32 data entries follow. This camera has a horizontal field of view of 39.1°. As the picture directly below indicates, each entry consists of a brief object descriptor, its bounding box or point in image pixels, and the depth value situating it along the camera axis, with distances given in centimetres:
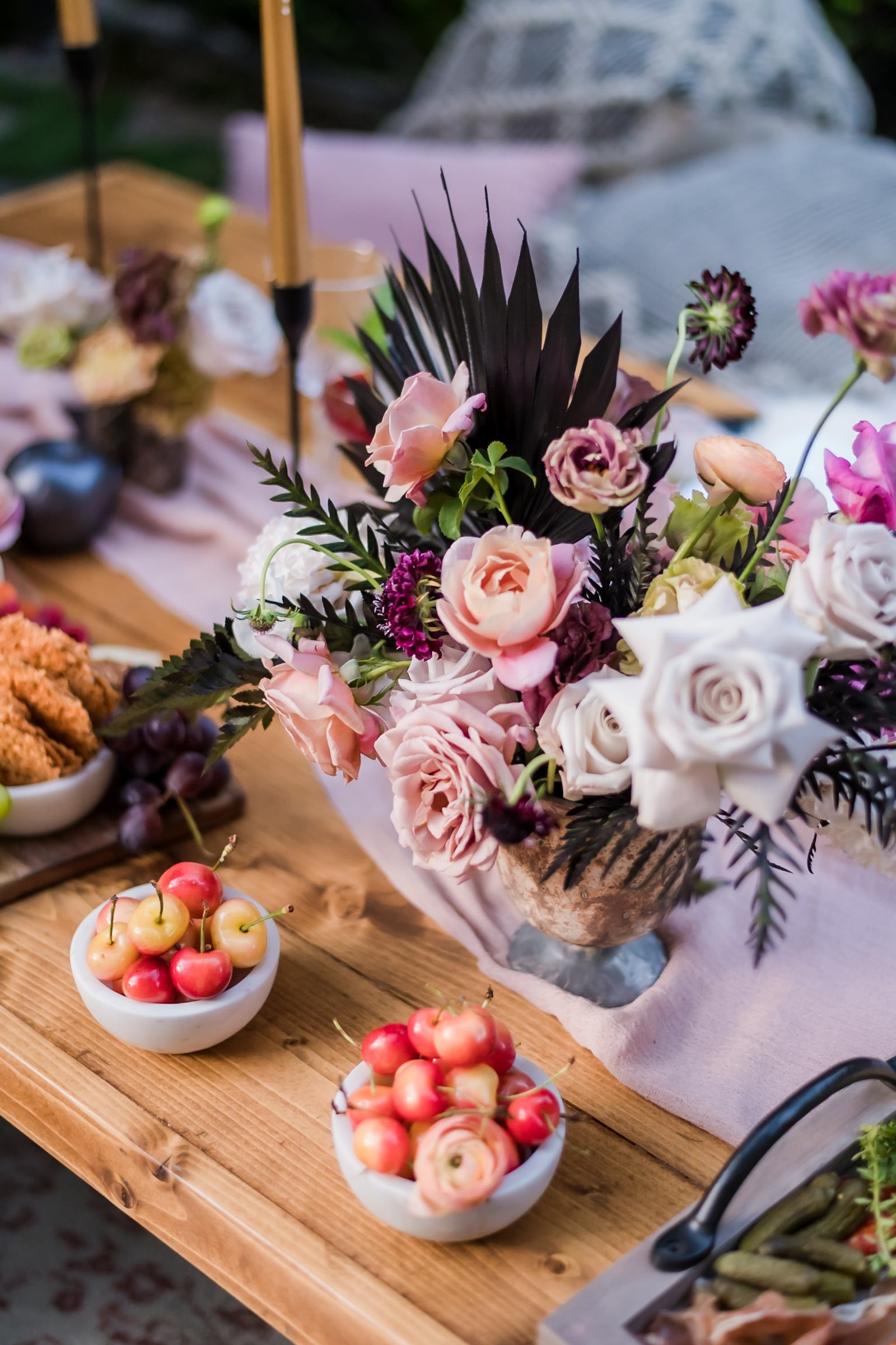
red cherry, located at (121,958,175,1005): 73
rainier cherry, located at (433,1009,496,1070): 64
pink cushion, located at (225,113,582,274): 247
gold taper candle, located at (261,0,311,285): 97
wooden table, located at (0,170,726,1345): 64
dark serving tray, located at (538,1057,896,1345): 59
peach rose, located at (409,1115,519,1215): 60
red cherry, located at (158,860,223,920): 77
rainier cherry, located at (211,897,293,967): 75
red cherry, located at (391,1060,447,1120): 63
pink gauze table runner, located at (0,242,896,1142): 77
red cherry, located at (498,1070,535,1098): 65
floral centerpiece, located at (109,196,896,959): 54
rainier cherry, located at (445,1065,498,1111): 63
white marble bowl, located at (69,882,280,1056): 73
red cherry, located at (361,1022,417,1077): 67
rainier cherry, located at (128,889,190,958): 73
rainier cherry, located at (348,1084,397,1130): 65
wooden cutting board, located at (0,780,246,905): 88
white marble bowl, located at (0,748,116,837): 87
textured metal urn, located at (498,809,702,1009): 71
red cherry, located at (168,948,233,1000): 73
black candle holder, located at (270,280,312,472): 109
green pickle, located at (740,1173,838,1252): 63
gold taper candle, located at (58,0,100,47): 142
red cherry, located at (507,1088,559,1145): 63
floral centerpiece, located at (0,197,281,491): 129
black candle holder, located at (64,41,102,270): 146
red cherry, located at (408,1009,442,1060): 67
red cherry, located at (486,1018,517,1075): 66
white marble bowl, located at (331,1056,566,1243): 62
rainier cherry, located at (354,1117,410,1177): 62
